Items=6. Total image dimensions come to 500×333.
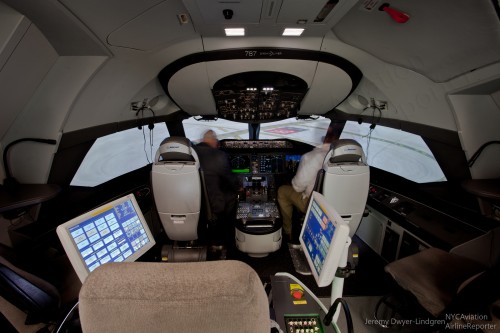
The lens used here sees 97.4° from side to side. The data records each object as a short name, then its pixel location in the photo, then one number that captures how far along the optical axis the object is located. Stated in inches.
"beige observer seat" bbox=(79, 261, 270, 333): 19.2
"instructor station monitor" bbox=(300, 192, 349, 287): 34.8
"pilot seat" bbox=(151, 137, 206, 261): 82.0
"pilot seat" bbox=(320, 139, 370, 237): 80.7
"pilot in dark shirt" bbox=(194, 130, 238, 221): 102.8
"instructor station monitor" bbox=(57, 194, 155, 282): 38.1
